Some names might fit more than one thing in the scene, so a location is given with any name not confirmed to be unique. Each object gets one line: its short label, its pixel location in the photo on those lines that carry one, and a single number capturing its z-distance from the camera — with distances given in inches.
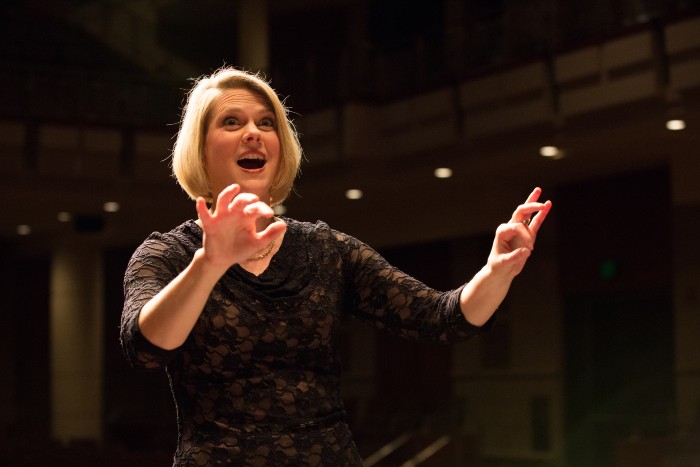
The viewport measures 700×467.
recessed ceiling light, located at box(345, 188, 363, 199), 770.9
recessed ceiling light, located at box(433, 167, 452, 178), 695.3
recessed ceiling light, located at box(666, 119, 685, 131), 570.1
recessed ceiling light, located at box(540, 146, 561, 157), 628.1
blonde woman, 111.1
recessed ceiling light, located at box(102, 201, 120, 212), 793.4
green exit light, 731.0
